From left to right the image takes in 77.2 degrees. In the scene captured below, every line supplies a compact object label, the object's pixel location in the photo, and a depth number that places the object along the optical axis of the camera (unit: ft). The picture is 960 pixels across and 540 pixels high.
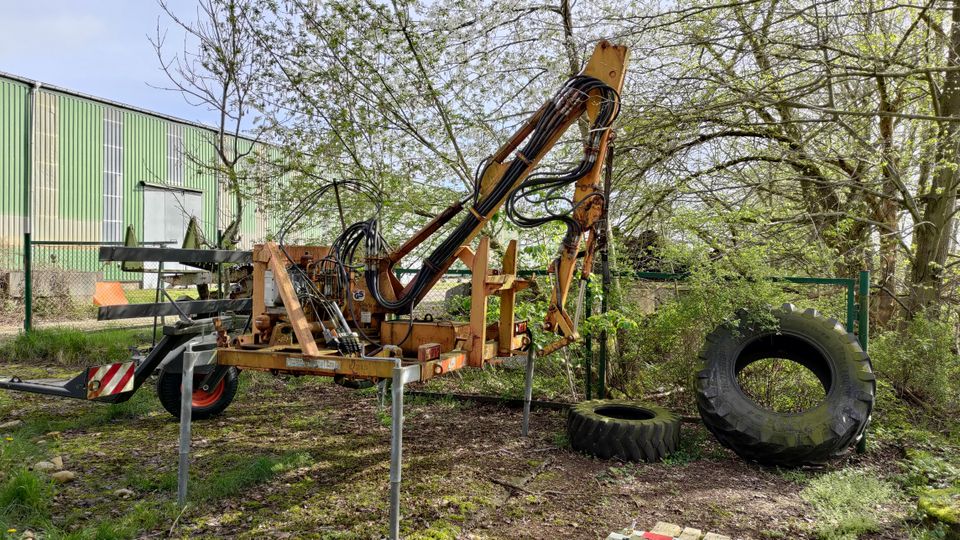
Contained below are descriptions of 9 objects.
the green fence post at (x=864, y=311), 18.17
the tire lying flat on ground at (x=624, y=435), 16.26
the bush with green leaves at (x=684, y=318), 18.35
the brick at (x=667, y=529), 10.75
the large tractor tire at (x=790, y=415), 15.67
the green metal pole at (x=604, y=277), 18.53
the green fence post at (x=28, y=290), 31.24
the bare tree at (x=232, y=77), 30.32
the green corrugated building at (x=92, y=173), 66.28
